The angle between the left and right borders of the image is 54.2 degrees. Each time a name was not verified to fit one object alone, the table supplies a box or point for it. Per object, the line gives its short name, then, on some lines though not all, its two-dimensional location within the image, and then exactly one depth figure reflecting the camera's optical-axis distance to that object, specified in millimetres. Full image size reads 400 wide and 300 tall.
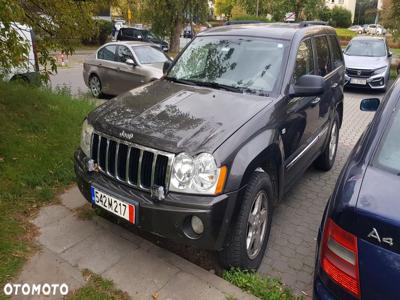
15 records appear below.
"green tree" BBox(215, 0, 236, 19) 54906
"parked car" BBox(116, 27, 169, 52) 24047
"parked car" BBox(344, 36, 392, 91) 12148
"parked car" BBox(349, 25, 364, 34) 55181
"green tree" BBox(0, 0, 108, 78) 5609
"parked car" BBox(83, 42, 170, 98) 9805
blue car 1768
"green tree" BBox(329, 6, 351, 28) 66000
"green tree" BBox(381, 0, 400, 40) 15486
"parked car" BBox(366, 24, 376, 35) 52000
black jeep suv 2803
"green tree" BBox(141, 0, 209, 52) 22156
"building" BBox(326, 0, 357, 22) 79250
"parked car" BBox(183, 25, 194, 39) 39812
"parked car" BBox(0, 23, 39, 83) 6094
